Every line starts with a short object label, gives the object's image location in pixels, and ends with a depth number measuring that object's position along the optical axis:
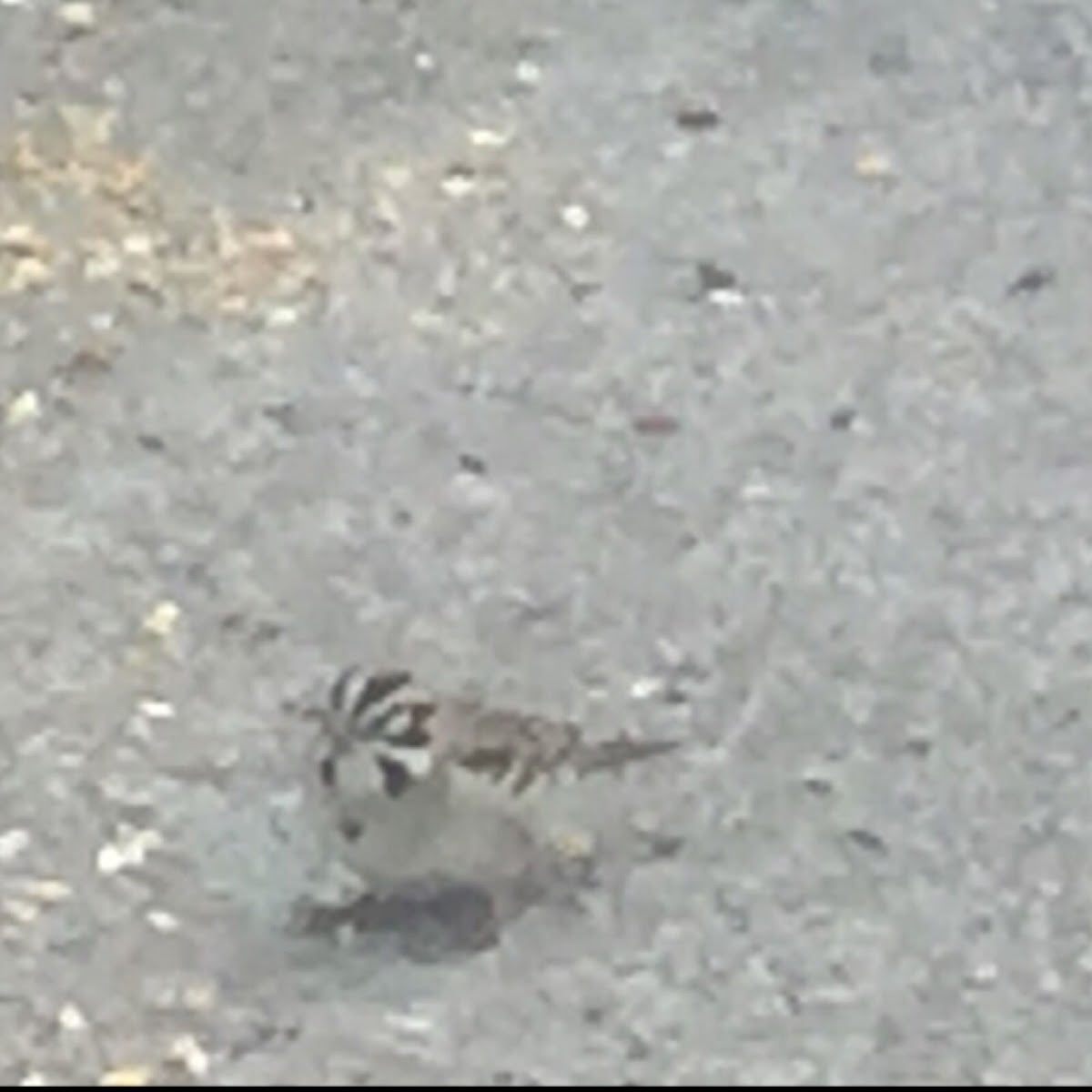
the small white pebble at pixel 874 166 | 5.16
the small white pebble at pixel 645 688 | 4.09
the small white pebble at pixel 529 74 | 5.36
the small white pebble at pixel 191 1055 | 3.52
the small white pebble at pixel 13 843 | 3.83
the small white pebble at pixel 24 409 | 4.59
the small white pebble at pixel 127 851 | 3.81
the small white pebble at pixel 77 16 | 5.48
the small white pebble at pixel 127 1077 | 3.50
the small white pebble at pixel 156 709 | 4.04
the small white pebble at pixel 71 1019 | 3.58
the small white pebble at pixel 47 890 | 3.76
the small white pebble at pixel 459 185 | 5.08
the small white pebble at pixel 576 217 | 5.02
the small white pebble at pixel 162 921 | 3.72
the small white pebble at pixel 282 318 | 4.78
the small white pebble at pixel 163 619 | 4.19
